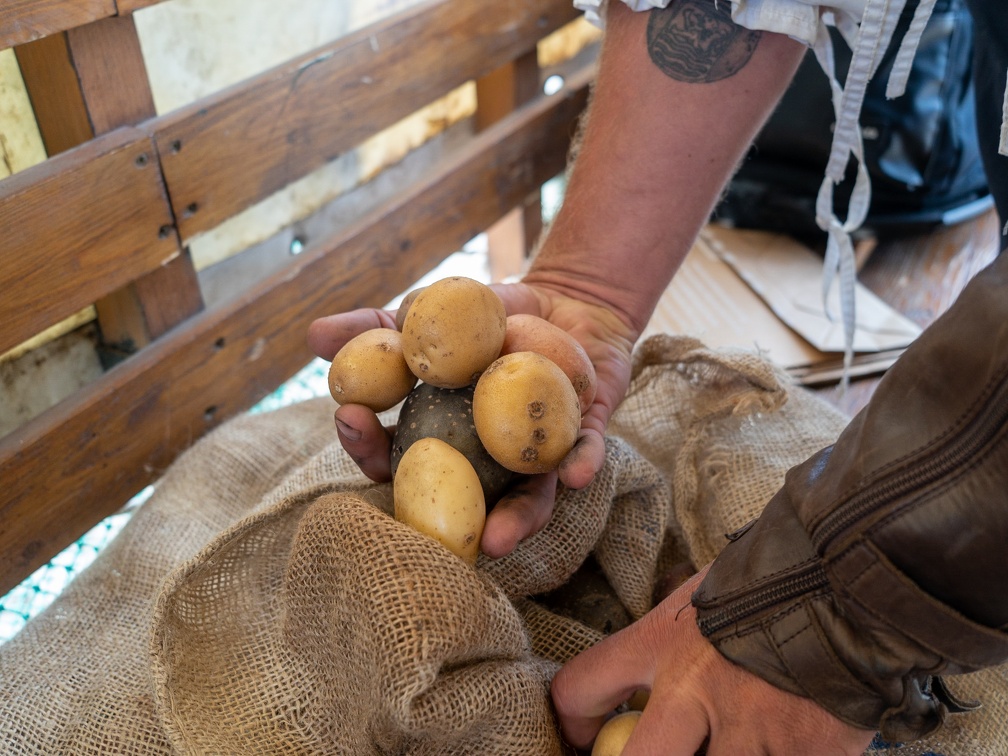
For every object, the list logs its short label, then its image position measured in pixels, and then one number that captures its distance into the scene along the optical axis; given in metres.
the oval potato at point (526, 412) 0.82
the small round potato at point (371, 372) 0.92
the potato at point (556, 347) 0.93
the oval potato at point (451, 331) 0.85
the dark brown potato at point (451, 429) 0.89
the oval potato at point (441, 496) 0.83
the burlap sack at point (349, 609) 0.79
